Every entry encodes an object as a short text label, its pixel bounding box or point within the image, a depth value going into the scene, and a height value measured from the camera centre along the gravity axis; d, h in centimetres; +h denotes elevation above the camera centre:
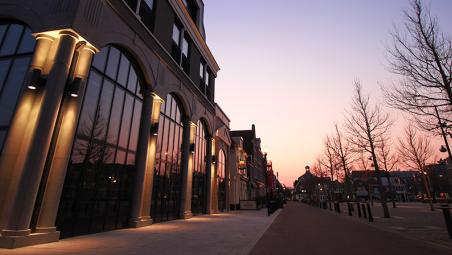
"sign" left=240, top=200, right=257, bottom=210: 3347 +7
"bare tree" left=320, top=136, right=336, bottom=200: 3884 +748
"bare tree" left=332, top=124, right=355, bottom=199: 3129 +679
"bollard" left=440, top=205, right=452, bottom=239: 921 -35
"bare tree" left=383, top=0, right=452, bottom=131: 1079 +581
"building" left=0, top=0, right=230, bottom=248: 773 +335
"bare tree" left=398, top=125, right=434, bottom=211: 2951 +596
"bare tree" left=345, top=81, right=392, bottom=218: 1969 +594
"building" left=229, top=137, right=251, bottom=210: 3475 +464
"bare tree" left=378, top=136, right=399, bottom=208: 3012 +548
